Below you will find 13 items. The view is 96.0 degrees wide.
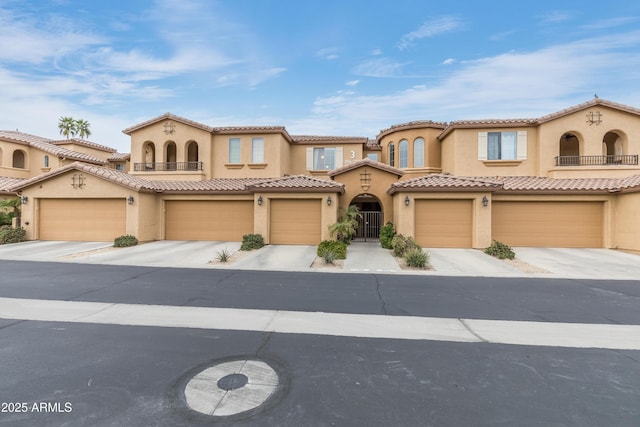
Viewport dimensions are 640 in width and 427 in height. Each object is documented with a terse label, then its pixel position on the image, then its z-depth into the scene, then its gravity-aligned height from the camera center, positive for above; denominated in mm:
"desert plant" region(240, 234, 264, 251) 15305 -1576
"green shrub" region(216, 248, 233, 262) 12406 -1998
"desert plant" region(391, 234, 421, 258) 13703 -1523
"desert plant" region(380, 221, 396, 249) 16347 -1218
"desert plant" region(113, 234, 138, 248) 15835 -1633
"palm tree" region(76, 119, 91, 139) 43031 +12665
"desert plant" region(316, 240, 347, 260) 13321 -1674
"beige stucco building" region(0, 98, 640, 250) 16078 +1635
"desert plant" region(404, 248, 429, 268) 11500 -1825
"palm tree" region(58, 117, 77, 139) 42000 +12568
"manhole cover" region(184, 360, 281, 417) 3320 -2223
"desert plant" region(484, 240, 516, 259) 13375 -1743
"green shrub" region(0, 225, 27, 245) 16594 -1368
